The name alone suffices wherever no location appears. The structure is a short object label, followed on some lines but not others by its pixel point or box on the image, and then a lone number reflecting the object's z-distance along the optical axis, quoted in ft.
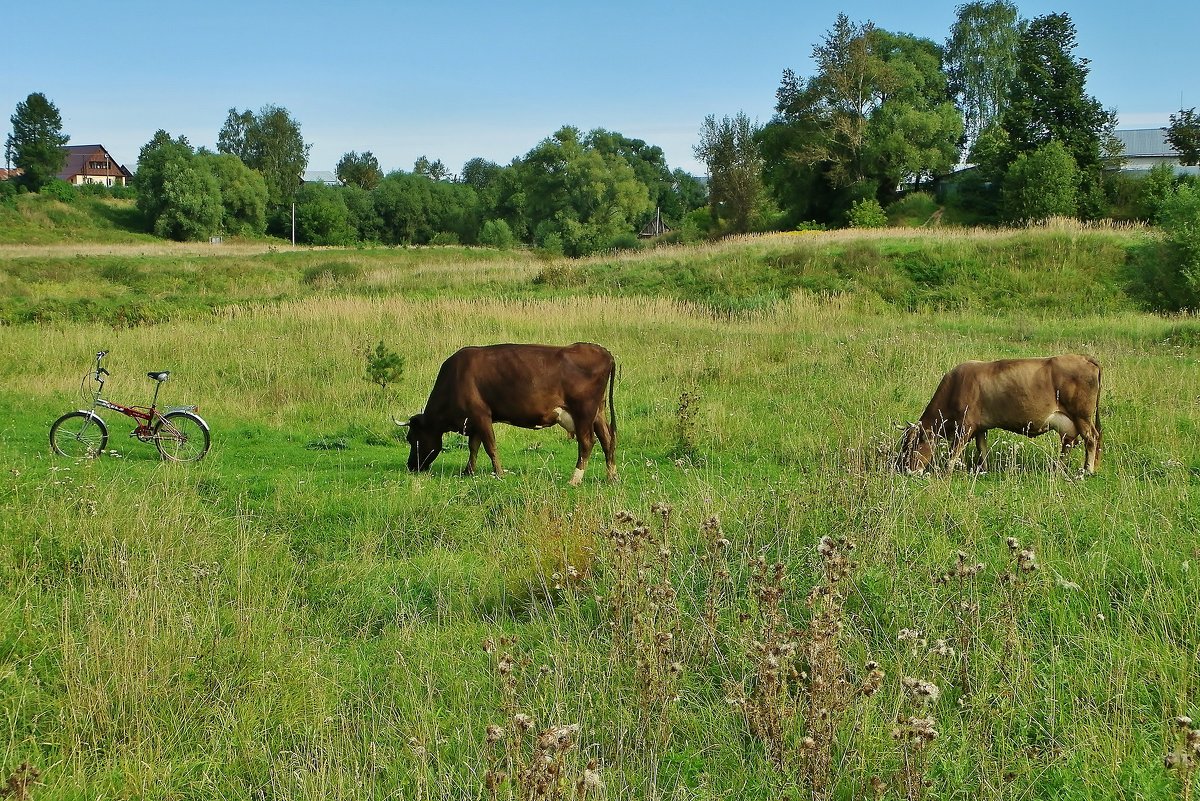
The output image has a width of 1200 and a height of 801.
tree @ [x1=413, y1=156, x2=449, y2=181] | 563.07
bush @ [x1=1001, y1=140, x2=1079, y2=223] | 148.15
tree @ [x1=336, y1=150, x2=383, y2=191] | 447.42
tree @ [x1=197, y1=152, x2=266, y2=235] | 282.36
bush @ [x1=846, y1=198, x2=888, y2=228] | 171.53
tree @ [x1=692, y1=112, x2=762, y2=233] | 220.64
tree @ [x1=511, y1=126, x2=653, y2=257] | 275.59
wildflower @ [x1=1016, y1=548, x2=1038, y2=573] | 16.29
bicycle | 38.17
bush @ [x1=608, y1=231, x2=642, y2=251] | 206.59
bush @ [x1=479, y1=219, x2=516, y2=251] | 292.20
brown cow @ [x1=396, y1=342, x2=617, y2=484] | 35.22
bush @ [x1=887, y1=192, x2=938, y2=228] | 171.73
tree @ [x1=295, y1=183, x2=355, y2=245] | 298.35
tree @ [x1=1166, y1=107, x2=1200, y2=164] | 185.57
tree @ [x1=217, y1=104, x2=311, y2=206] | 353.92
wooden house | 413.80
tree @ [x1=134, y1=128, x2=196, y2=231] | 266.16
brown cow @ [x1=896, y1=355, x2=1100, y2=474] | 33.96
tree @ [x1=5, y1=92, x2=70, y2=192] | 315.99
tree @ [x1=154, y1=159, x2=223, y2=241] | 262.26
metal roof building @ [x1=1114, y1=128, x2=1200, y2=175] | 260.62
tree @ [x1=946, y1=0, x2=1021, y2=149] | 239.50
